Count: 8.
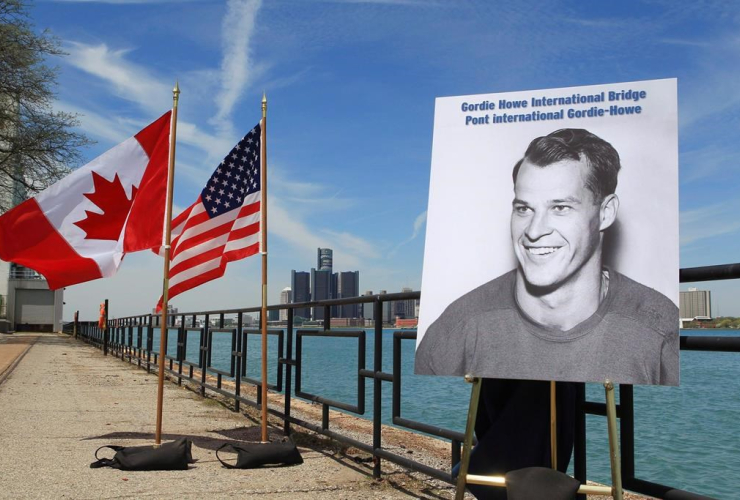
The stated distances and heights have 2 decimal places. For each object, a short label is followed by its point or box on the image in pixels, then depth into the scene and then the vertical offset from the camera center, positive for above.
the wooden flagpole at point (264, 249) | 6.06 +0.52
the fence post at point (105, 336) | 23.19 -1.06
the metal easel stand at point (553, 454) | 2.80 -0.60
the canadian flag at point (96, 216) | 6.25 +0.79
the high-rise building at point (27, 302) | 51.12 +0.13
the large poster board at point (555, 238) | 2.96 +0.33
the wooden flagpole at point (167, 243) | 6.13 +0.54
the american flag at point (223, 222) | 6.46 +0.77
